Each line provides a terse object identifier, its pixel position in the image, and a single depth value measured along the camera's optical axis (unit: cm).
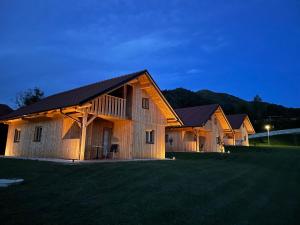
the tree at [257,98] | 7101
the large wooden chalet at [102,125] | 1393
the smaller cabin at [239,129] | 3766
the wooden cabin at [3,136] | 2241
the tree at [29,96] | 3244
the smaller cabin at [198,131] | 2611
